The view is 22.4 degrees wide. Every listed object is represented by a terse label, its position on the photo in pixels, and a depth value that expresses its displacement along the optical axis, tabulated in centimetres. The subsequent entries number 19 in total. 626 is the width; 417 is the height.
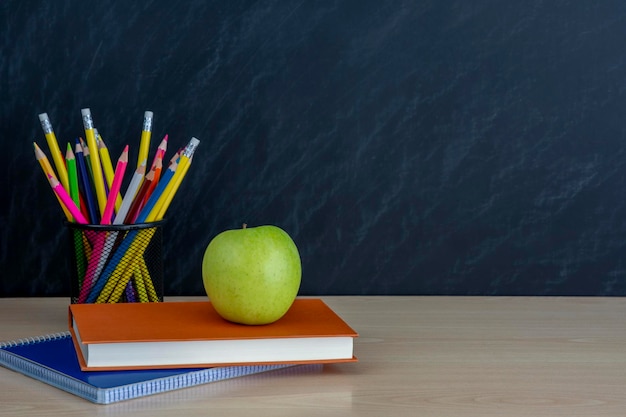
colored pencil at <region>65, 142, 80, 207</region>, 135
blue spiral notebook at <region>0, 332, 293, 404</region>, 113
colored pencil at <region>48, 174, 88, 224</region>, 132
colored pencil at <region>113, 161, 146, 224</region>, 133
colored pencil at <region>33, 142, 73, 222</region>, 132
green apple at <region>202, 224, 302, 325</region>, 122
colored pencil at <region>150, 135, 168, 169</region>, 135
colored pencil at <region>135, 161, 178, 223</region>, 134
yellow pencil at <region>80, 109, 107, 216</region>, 135
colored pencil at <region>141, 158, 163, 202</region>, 135
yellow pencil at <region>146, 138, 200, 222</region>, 135
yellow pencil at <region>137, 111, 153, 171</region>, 137
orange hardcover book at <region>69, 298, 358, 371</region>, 116
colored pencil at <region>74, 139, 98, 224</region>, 136
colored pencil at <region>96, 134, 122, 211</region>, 136
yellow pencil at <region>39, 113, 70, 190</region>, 135
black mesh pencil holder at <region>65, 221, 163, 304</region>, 133
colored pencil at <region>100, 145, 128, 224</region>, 133
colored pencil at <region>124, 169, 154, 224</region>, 135
